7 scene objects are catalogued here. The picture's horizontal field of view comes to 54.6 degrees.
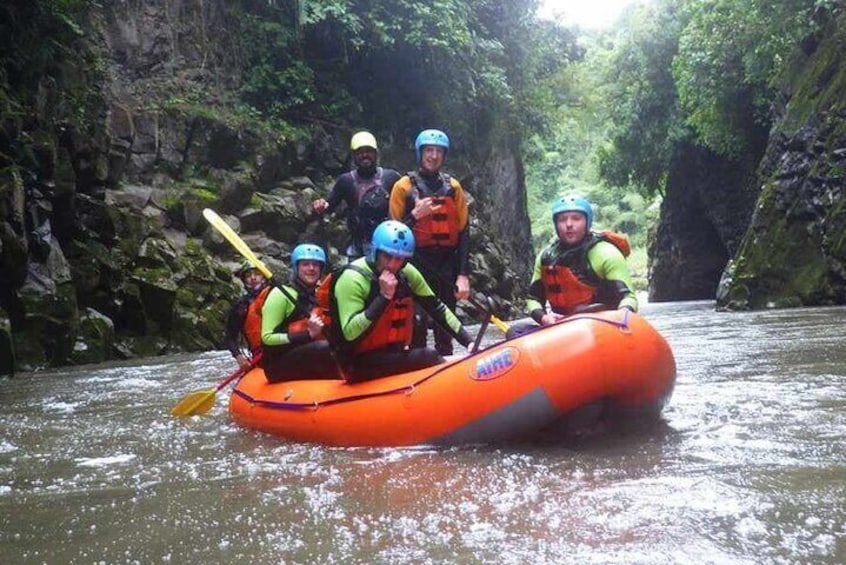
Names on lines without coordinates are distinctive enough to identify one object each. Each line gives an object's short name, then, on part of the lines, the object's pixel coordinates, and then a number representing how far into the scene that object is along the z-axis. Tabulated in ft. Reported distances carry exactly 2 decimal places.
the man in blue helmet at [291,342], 16.30
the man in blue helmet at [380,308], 13.65
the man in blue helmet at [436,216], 17.51
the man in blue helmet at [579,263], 15.11
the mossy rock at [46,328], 29.37
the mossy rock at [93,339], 31.96
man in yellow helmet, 19.29
